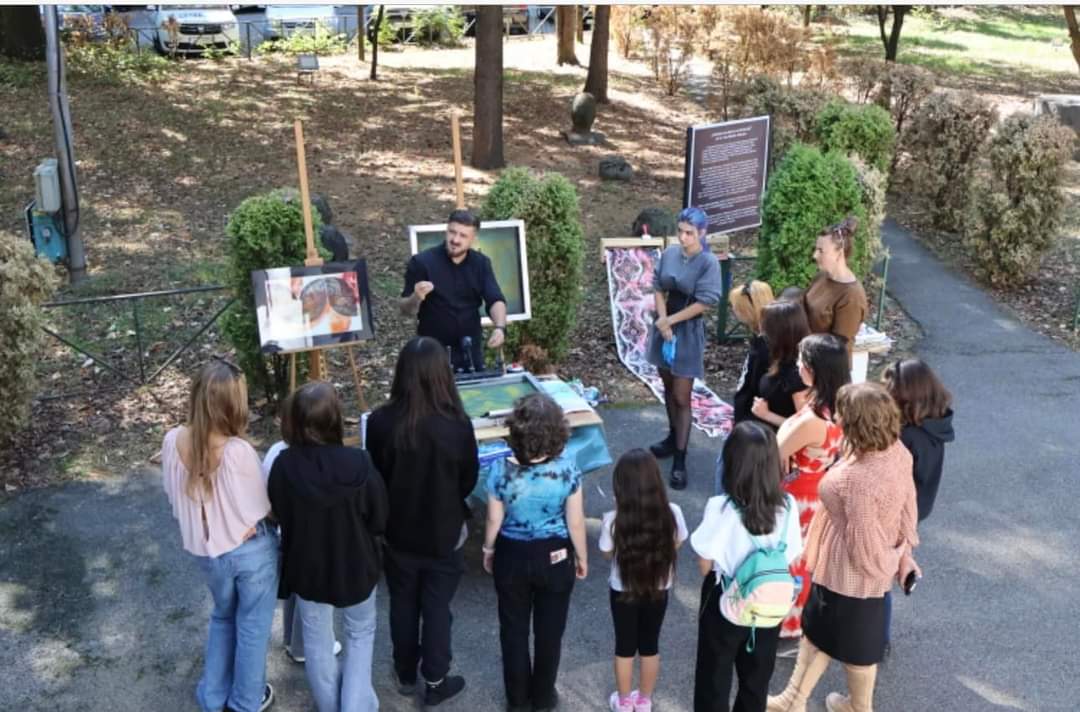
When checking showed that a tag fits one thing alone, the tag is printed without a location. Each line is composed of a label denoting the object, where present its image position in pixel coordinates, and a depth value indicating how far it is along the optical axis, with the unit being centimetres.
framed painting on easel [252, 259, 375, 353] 654
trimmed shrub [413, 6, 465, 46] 2364
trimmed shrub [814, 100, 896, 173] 1105
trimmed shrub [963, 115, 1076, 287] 1039
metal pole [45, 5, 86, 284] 891
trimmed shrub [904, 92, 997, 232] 1248
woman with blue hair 651
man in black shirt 634
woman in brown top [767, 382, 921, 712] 407
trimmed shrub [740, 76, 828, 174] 1214
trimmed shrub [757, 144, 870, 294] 853
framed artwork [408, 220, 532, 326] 767
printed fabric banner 888
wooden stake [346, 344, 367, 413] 721
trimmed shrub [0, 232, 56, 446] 642
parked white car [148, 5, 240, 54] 2020
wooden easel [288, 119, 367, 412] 662
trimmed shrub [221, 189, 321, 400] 703
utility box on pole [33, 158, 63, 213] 953
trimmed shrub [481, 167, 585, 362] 798
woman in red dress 447
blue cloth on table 572
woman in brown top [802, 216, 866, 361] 592
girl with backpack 380
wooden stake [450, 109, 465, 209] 726
